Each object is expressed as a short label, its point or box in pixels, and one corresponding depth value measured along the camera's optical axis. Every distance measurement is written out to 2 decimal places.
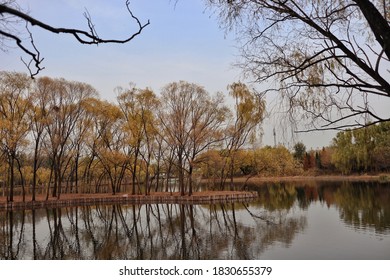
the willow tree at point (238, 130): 23.33
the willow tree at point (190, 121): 24.25
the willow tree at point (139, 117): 27.34
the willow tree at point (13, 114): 21.91
